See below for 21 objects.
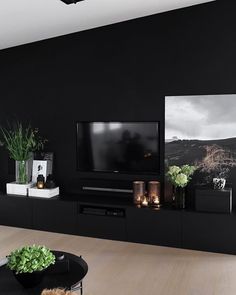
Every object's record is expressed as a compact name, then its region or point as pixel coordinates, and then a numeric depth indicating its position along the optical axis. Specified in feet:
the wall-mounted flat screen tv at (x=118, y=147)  16.02
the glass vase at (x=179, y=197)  14.66
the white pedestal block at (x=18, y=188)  17.21
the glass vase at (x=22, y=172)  17.34
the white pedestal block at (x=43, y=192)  16.79
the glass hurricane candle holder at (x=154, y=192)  15.27
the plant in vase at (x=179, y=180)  14.48
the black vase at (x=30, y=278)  8.25
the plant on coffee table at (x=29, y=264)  8.23
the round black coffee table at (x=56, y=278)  8.44
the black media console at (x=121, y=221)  13.97
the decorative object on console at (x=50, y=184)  16.92
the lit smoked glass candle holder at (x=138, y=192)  15.43
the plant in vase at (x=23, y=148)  17.28
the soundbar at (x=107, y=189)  16.34
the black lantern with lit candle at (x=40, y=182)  17.03
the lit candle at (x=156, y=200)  15.18
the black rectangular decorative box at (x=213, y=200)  13.94
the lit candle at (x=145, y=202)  15.28
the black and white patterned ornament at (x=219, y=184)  14.26
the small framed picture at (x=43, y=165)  17.51
